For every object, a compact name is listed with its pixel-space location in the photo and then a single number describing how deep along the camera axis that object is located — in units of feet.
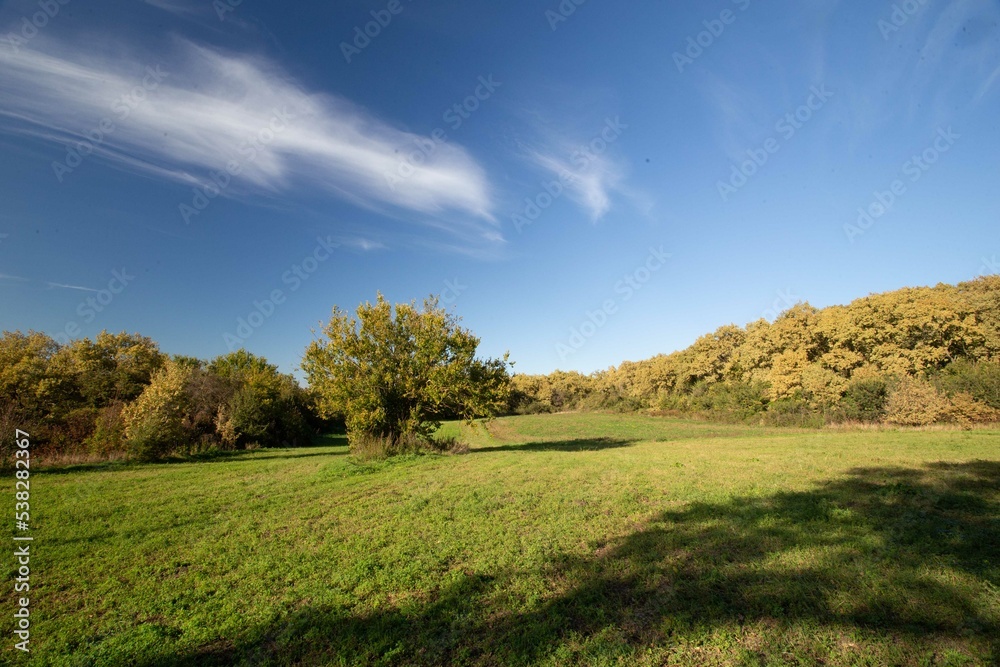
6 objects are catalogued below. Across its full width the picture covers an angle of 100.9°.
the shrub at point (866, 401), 114.62
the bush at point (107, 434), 65.10
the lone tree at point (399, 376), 61.52
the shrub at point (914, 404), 102.94
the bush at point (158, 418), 66.53
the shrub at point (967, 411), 96.64
